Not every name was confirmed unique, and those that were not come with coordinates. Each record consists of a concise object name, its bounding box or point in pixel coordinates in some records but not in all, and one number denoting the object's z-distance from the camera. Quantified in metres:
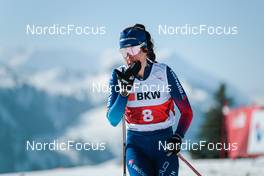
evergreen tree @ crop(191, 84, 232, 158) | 43.42
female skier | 9.16
